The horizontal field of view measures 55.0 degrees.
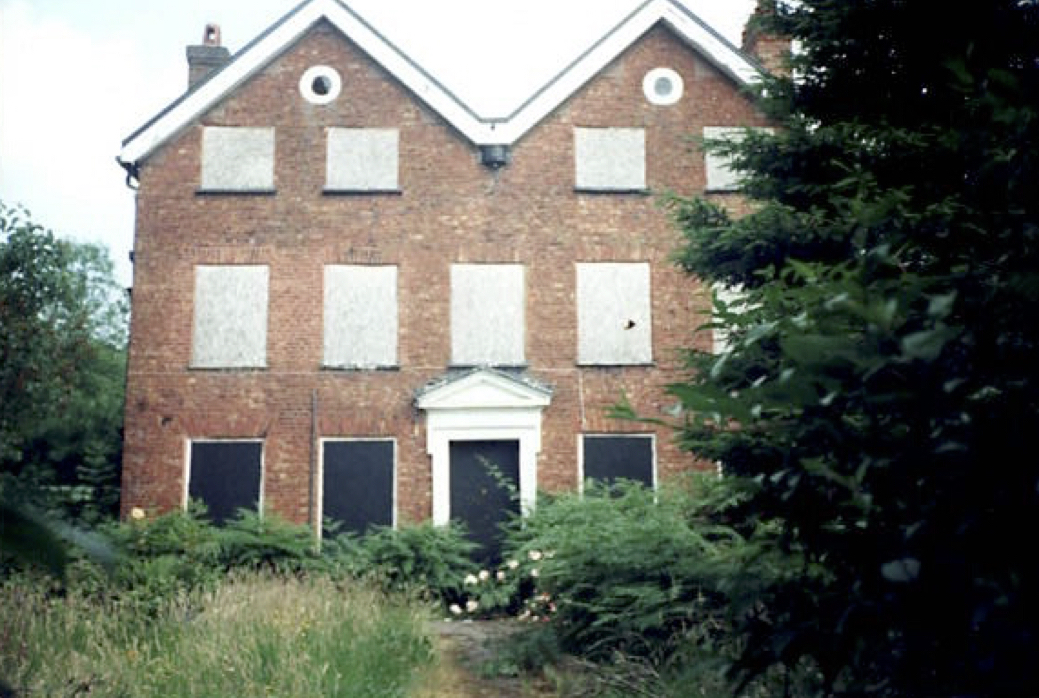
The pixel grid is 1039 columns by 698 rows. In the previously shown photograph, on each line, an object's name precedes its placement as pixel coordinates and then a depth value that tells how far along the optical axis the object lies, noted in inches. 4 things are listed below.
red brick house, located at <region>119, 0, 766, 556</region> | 650.2
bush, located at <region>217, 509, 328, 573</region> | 577.0
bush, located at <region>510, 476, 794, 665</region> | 300.7
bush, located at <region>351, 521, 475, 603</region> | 580.7
